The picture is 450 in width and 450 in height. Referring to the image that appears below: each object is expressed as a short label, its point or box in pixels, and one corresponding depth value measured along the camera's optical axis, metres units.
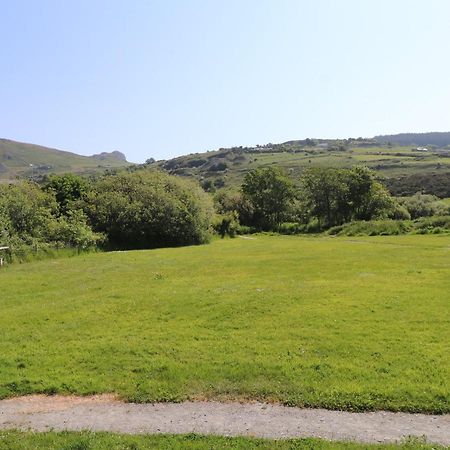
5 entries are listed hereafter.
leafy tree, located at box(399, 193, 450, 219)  96.09
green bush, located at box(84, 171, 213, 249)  62.81
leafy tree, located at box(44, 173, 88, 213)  71.06
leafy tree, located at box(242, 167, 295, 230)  106.25
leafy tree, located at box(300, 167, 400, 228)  98.38
